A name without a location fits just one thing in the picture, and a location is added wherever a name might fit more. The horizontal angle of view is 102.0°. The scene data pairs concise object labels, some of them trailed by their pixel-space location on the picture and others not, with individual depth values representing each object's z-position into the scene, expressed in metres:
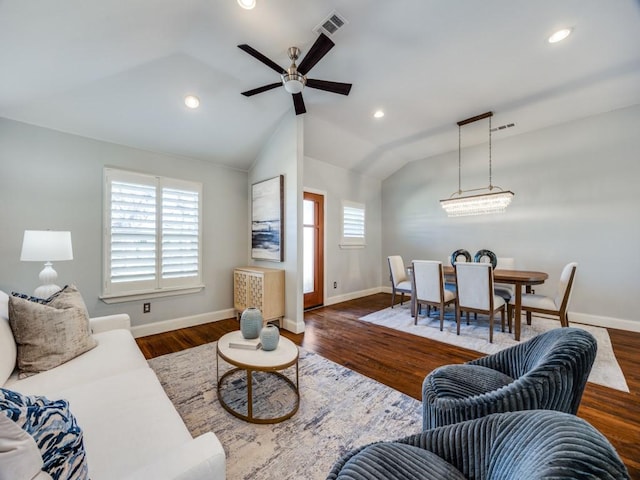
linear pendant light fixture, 3.77
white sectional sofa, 0.87
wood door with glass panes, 4.86
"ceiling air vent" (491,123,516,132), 4.16
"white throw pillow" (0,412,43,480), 0.58
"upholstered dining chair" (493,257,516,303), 3.82
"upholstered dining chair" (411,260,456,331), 3.69
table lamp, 2.28
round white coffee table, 1.74
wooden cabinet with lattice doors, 3.50
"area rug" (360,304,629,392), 2.48
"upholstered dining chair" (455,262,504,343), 3.24
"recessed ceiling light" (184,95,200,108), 3.01
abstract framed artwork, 3.71
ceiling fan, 2.07
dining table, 3.17
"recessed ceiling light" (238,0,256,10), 2.02
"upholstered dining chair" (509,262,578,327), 3.06
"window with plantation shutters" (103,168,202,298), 3.14
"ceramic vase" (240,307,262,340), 2.10
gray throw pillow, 1.57
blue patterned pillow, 0.68
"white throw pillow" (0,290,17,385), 1.39
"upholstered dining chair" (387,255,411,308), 4.59
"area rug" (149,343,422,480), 1.49
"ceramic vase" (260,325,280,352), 1.93
